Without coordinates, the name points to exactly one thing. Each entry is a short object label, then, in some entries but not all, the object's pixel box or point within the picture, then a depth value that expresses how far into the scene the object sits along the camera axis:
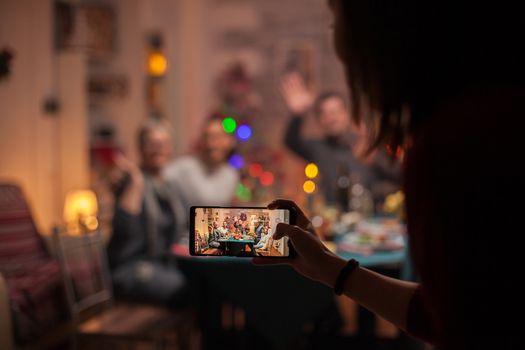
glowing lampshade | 4.05
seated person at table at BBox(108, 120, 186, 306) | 3.05
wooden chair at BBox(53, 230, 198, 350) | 2.67
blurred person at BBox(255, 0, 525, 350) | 0.66
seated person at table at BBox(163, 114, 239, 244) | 3.74
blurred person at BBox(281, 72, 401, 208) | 4.26
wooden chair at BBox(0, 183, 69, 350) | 2.57
